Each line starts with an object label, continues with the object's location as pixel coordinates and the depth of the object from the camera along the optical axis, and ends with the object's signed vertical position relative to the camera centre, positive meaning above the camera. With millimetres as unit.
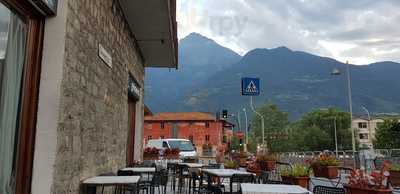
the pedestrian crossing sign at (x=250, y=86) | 10655 +1607
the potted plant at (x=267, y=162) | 8045 -314
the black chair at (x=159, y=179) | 5934 -507
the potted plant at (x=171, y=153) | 12406 -231
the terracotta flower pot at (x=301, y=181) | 5638 -481
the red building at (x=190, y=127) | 69500 +3329
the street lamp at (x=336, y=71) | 23262 +4359
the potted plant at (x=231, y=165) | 8734 -415
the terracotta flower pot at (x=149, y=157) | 12188 -350
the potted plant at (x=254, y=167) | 7703 -419
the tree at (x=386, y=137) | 49219 +1304
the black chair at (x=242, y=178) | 5363 -440
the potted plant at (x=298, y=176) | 5648 -415
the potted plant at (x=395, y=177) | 6801 -500
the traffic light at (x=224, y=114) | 21284 +1691
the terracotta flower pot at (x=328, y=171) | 6110 -377
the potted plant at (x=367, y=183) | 4227 -393
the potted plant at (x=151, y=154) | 12209 -261
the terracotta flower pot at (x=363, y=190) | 4145 -457
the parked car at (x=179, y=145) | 20119 +36
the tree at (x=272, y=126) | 67375 +3401
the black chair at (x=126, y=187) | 4668 -499
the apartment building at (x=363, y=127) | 99500 +4828
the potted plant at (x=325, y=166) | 6125 -302
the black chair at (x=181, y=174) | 8461 -609
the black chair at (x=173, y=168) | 9683 -581
